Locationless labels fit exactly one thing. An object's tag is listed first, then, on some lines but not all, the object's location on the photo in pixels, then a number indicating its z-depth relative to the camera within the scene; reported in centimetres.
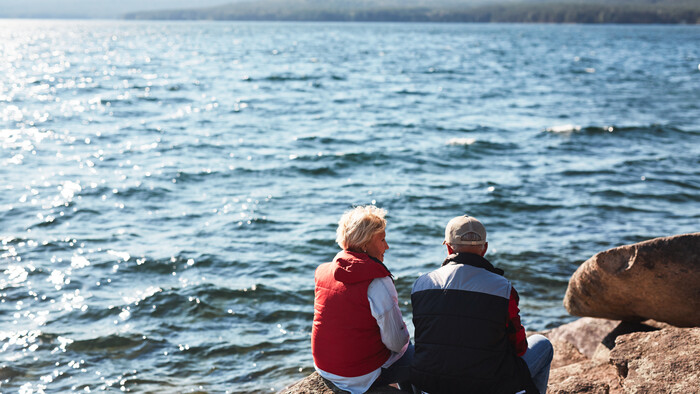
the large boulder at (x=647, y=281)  659
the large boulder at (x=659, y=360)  523
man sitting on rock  446
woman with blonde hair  481
